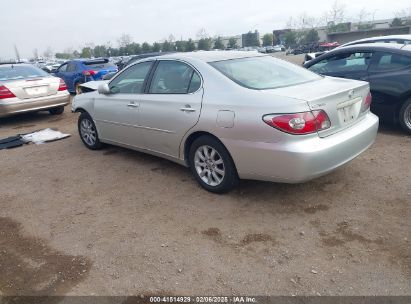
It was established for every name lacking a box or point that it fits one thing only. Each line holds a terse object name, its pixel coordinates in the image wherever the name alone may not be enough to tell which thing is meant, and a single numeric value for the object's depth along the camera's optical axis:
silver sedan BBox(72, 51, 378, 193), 3.31
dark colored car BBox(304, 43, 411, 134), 5.68
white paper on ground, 7.00
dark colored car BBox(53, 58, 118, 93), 12.27
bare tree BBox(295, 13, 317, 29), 83.56
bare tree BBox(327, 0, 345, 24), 74.62
